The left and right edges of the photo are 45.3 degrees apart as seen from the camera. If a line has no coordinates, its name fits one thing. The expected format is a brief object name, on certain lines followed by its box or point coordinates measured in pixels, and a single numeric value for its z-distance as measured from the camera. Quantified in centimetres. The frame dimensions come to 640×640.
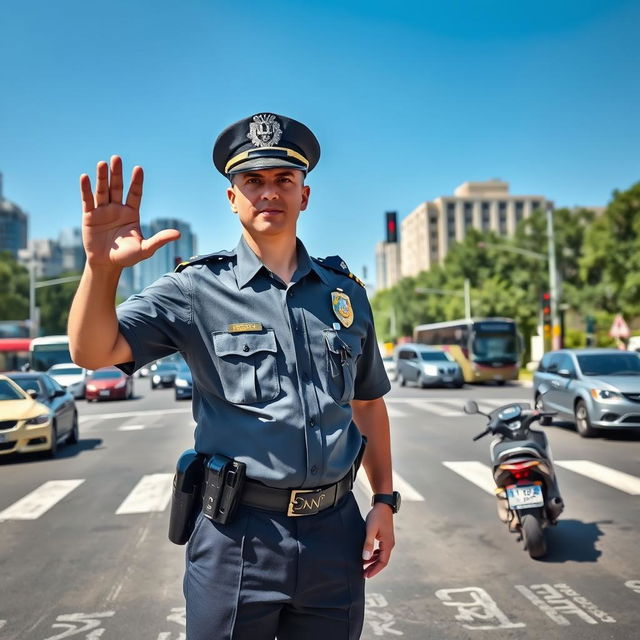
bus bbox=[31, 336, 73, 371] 3550
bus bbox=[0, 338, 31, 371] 4191
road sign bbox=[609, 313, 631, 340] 2777
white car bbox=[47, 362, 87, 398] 2873
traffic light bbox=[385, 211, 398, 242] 2623
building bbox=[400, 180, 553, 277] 14825
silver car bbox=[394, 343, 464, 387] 3022
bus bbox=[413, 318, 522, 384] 3256
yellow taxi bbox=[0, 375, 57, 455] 1155
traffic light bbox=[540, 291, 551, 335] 3044
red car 2767
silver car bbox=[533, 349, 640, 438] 1255
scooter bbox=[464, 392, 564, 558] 582
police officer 207
